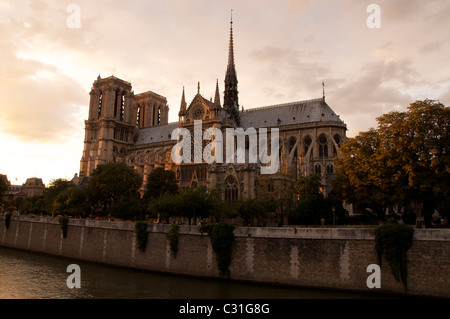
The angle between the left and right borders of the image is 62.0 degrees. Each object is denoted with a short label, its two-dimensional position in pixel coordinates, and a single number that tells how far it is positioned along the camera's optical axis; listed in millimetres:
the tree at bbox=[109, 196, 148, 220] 47094
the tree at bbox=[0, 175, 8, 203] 73062
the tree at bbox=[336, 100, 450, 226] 28234
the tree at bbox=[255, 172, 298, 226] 41812
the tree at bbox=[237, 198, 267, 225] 38188
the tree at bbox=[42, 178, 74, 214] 57262
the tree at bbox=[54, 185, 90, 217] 51062
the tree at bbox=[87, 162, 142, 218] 51594
